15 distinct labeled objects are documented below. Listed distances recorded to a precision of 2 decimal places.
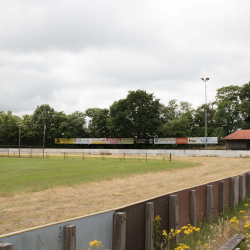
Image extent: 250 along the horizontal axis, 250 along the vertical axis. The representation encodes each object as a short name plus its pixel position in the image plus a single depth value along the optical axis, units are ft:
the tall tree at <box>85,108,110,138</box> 260.01
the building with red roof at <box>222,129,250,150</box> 178.60
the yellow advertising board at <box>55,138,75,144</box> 247.50
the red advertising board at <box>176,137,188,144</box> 215.92
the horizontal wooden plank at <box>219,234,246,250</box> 17.57
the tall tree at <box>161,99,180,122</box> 305.02
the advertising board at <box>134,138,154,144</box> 232.53
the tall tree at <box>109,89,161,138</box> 227.40
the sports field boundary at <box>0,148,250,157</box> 143.43
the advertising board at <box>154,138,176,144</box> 220.41
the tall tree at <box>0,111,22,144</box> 262.67
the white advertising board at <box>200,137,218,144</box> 200.81
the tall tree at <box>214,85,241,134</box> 244.38
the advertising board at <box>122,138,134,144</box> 231.71
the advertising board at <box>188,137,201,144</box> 209.19
